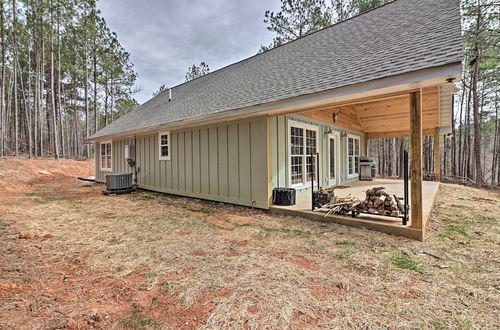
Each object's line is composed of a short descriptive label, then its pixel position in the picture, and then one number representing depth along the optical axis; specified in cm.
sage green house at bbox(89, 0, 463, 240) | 349
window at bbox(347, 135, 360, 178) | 932
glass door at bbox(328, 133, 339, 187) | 776
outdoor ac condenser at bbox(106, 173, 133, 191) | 806
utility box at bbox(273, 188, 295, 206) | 512
